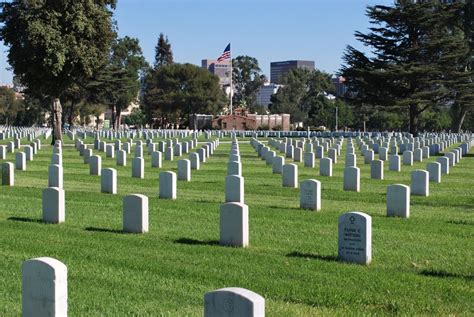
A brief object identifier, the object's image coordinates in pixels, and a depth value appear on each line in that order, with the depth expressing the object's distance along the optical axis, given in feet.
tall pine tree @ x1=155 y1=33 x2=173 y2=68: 405.59
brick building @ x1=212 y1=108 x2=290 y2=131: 323.16
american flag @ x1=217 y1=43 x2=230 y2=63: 239.09
